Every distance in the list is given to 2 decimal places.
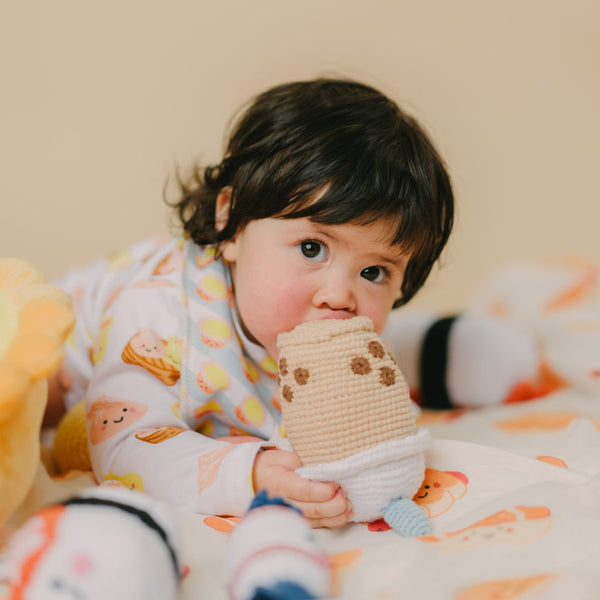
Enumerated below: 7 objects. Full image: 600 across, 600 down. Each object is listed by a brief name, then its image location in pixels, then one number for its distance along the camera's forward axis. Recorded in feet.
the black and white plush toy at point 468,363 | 3.96
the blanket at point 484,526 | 1.78
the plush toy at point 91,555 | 1.46
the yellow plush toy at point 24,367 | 1.59
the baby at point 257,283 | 2.54
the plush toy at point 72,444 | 2.98
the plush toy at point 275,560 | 1.53
